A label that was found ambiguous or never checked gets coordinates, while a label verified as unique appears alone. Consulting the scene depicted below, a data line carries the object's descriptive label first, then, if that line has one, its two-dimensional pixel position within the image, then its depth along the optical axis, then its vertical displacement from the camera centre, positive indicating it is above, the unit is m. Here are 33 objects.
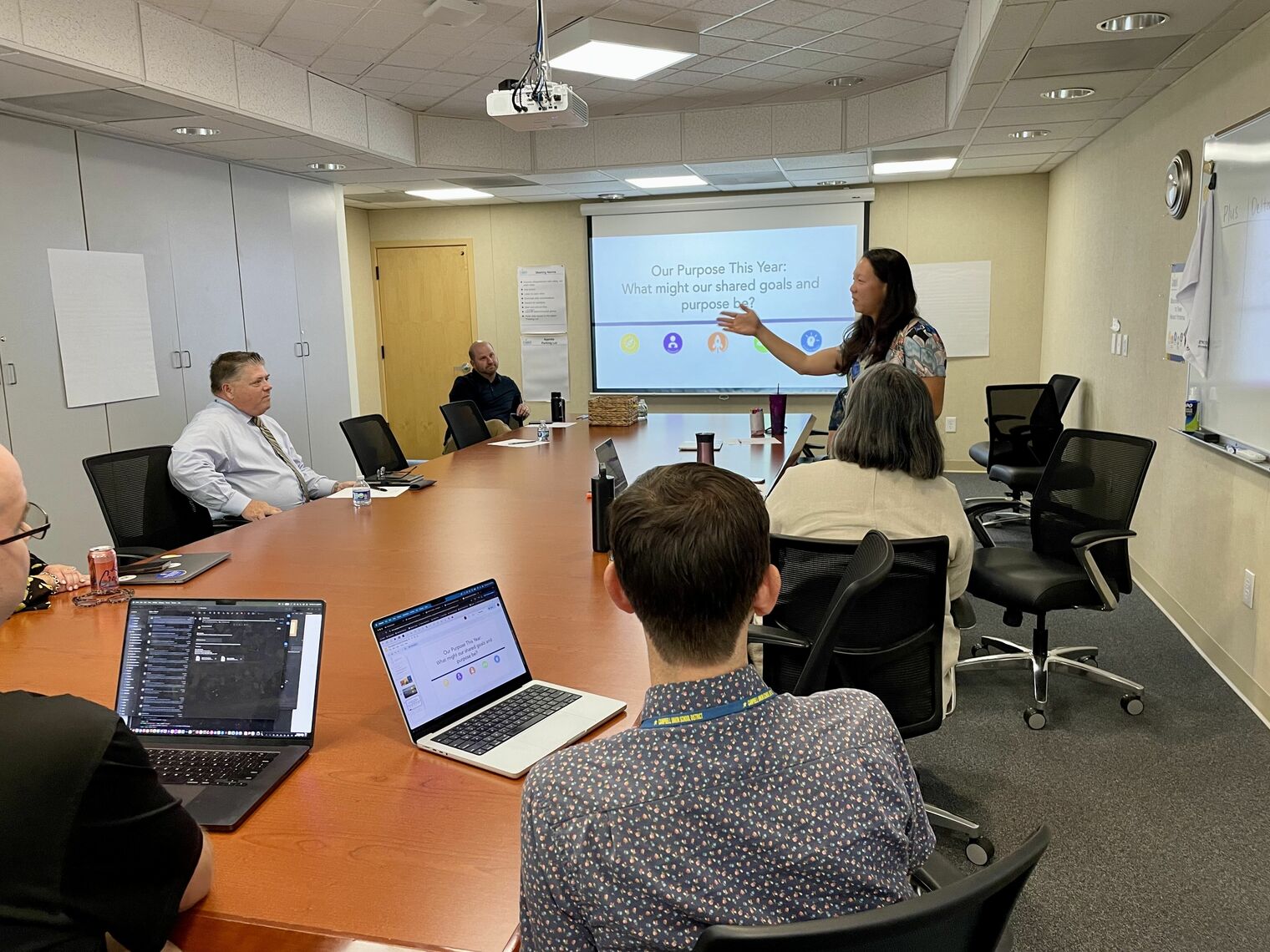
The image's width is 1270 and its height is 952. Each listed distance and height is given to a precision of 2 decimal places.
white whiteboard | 3.09 +0.08
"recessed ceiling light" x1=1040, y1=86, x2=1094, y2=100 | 4.23 +1.05
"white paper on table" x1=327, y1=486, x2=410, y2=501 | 3.63 -0.63
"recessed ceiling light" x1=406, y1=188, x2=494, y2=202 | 7.43 +1.16
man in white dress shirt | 3.59 -0.49
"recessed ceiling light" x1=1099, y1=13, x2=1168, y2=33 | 3.10 +1.02
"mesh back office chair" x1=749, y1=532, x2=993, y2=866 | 2.10 -0.71
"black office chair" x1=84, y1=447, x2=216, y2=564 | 3.22 -0.62
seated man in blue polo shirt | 6.55 -0.40
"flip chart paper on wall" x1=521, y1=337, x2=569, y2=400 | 8.45 -0.33
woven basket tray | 5.62 -0.50
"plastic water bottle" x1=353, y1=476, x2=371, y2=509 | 3.41 -0.60
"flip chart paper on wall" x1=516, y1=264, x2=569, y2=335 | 8.32 +0.29
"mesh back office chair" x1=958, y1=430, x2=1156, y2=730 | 3.09 -0.83
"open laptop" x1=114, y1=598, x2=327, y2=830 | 1.52 -0.56
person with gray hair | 2.25 -0.40
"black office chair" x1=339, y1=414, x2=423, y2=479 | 4.44 -0.55
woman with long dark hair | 3.41 -0.02
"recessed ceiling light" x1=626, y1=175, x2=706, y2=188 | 7.02 +1.14
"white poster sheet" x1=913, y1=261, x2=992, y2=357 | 7.53 +0.16
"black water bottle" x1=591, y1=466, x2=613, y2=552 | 2.62 -0.50
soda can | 2.29 -0.57
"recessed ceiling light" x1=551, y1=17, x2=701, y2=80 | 4.19 +1.36
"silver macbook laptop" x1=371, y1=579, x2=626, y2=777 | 1.49 -0.63
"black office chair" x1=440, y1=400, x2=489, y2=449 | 5.47 -0.55
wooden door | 8.54 +0.04
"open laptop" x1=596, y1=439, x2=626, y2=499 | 2.87 -0.42
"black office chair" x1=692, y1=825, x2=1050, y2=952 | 0.72 -0.48
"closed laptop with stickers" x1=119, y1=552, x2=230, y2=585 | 2.42 -0.63
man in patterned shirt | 0.87 -0.45
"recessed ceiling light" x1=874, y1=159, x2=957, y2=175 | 6.54 +1.14
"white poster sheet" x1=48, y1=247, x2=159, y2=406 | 4.48 +0.08
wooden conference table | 1.12 -0.67
